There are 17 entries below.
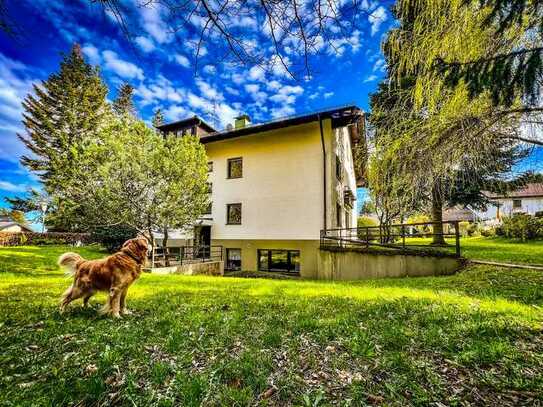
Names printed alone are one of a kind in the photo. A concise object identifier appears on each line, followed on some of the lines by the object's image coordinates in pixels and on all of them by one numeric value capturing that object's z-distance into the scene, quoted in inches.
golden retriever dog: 151.5
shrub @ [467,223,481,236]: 1129.9
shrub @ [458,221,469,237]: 1164.5
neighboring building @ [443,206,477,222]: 1647.4
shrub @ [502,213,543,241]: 673.0
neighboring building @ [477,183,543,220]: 1531.7
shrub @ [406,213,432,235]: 1382.4
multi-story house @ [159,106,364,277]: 608.4
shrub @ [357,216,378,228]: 1448.8
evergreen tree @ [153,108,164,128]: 1552.7
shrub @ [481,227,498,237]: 950.4
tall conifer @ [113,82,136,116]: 1411.2
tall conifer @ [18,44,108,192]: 1112.2
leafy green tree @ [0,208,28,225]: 1198.3
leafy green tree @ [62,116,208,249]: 457.1
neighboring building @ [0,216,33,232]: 1483.3
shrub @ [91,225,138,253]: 737.0
